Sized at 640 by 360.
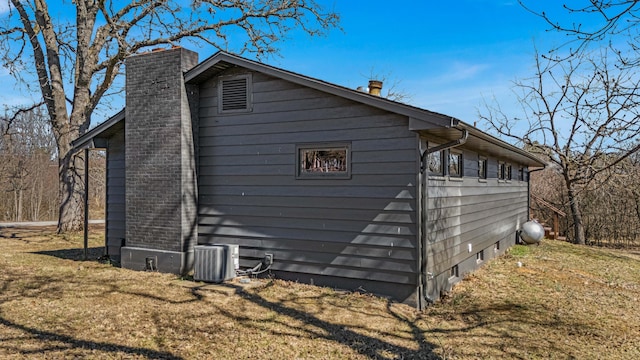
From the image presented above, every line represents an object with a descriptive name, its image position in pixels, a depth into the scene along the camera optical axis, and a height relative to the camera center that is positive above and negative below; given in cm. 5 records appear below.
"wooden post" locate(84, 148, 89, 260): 947 -28
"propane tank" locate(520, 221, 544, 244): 1429 -152
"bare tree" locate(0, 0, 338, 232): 1498 +520
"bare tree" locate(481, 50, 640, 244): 1742 +199
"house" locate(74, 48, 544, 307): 650 +14
